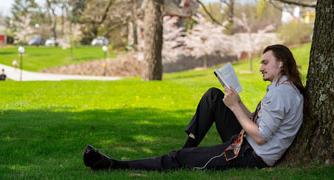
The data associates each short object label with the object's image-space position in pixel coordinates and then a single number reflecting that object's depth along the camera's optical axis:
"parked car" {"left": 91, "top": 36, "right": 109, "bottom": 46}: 81.65
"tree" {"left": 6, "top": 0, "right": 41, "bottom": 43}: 71.31
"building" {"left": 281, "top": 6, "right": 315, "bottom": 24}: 45.81
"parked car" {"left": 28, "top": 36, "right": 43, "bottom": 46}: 76.69
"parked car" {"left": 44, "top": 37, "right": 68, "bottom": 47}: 76.44
